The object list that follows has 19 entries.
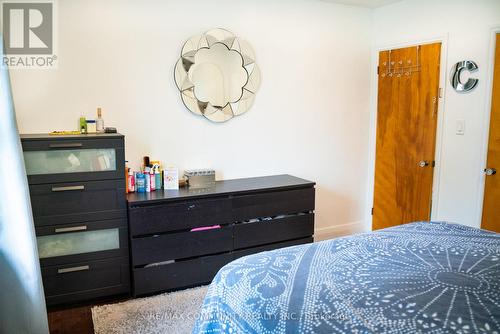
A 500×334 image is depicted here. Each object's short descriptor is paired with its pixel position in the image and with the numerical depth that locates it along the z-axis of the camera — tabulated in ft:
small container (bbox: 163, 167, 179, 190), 10.36
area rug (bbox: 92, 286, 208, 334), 8.32
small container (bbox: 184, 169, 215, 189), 10.71
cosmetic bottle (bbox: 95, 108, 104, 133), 9.77
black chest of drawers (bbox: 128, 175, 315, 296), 9.37
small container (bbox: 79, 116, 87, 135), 9.64
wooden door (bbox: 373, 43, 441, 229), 11.78
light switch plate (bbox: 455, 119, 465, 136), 10.87
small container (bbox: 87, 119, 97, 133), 9.69
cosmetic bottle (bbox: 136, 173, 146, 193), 10.03
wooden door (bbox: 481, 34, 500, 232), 9.99
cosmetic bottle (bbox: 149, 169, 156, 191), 10.22
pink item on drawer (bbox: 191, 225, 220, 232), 9.83
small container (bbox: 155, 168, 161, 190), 10.38
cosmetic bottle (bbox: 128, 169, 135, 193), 10.01
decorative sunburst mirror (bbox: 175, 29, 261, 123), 10.81
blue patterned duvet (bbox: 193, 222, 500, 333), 4.34
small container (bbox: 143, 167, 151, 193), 10.11
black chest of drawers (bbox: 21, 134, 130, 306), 8.56
